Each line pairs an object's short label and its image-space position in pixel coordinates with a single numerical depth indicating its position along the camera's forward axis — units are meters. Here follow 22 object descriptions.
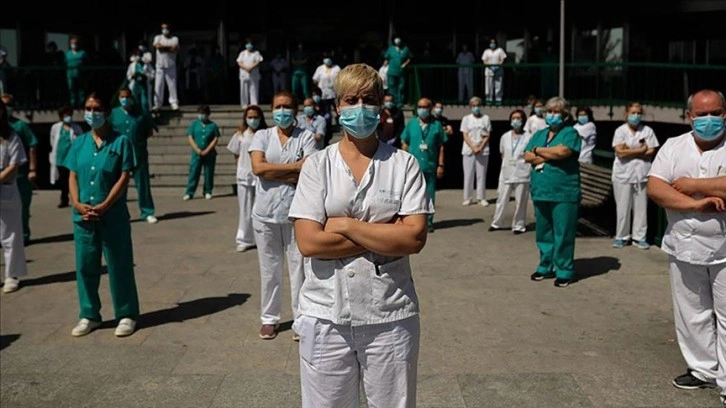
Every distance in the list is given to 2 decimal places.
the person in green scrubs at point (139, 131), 13.37
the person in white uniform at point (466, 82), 20.39
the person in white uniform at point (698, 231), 5.47
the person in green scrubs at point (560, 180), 8.93
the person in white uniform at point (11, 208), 8.95
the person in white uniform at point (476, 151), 15.62
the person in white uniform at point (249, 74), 20.17
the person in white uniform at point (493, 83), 20.47
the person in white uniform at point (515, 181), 12.23
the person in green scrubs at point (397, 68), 20.05
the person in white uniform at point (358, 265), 3.62
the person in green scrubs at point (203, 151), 16.56
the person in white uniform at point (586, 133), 16.52
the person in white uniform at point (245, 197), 10.79
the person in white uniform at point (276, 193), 6.95
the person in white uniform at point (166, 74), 20.33
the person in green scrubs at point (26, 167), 10.59
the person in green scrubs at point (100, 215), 7.07
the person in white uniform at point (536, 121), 14.30
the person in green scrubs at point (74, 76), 20.64
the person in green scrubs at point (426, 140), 12.09
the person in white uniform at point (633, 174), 11.04
